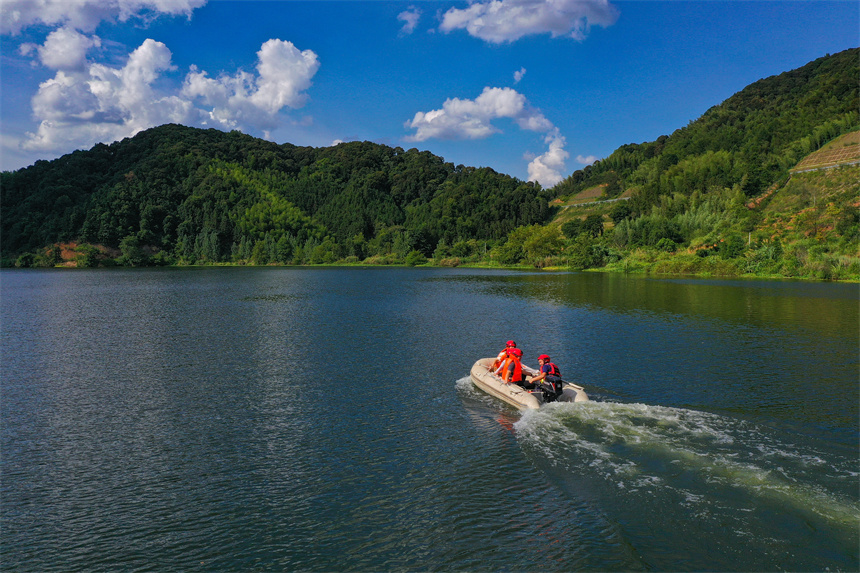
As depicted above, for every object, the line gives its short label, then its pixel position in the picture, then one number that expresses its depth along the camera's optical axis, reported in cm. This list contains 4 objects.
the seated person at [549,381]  1683
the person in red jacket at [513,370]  1817
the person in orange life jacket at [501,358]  1922
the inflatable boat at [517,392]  1684
